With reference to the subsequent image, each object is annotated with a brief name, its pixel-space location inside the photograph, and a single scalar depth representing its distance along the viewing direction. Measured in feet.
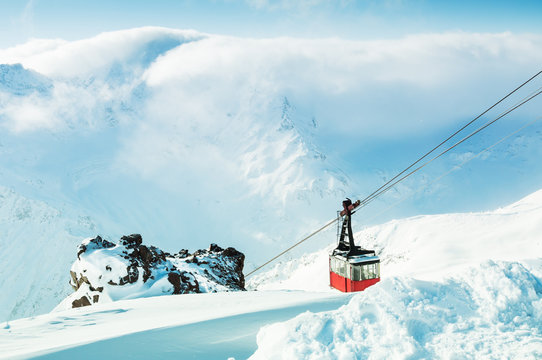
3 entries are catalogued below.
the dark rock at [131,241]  60.61
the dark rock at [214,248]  89.76
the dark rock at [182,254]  86.93
